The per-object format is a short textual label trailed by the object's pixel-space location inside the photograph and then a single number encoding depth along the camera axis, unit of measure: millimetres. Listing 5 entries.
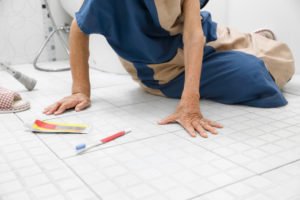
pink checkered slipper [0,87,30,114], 1149
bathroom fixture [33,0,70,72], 1870
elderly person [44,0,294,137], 1041
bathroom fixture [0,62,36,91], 1404
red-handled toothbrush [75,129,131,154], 837
